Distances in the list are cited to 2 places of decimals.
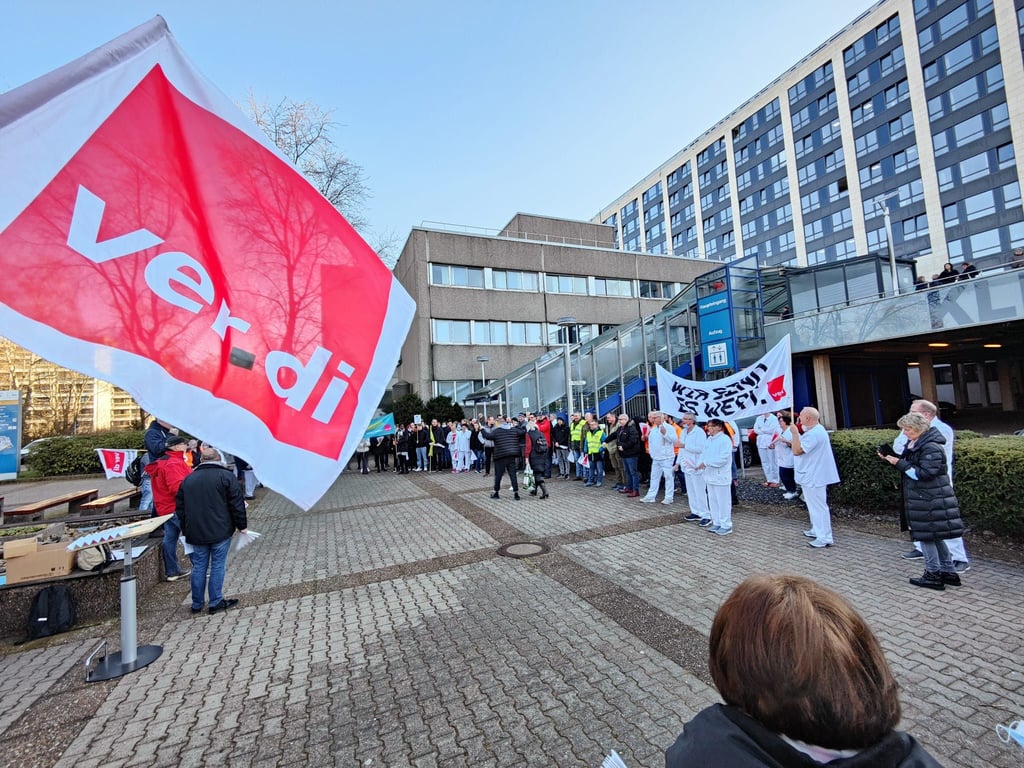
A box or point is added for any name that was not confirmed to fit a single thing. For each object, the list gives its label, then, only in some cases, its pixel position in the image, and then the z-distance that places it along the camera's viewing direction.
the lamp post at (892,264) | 19.43
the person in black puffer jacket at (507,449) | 11.81
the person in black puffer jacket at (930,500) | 5.06
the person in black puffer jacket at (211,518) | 5.57
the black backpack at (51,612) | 5.22
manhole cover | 7.22
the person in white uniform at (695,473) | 8.70
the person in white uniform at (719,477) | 7.89
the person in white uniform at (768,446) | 11.51
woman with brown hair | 1.12
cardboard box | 5.39
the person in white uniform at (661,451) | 10.28
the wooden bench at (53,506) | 10.09
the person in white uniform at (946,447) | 5.70
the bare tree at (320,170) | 20.69
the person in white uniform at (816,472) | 6.90
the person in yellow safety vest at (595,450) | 12.83
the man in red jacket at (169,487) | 6.92
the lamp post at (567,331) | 16.50
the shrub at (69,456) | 21.45
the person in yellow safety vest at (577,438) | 14.11
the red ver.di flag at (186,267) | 1.72
